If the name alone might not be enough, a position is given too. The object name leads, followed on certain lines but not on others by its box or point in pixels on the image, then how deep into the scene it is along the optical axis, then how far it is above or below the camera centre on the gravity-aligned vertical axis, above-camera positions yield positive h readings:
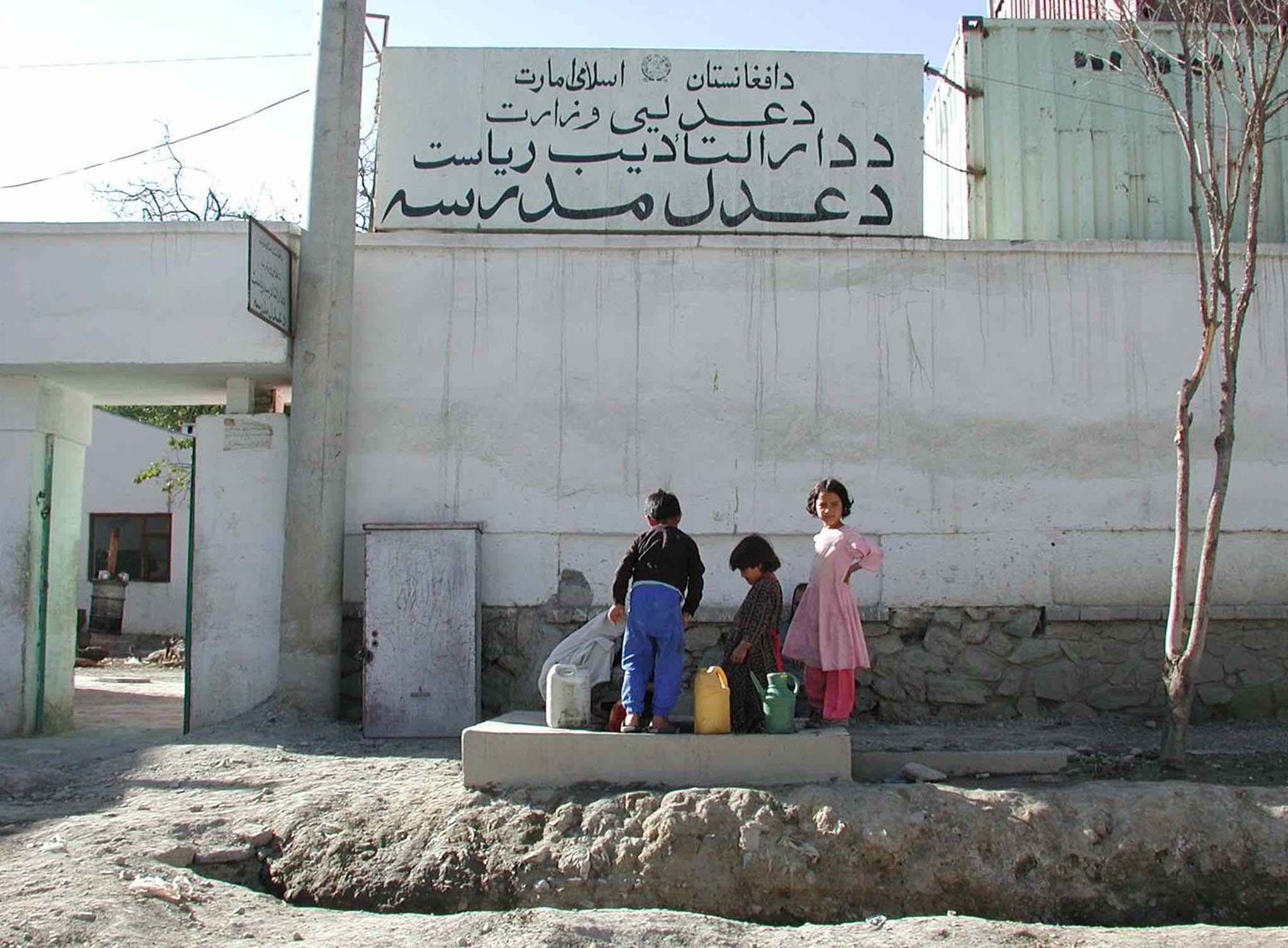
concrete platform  5.30 -0.84
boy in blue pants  5.52 -0.19
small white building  19.17 +0.78
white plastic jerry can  5.57 -0.61
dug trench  4.81 -1.18
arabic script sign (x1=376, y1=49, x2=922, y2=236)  8.15 +3.06
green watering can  5.44 -0.61
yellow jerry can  5.43 -0.61
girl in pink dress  5.95 -0.16
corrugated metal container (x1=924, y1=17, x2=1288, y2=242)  8.48 +3.18
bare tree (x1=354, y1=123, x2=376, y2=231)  16.94 +5.63
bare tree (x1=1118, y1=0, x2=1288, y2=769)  5.69 +1.40
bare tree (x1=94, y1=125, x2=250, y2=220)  16.53 +5.26
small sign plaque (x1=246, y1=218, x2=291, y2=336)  6.75 +1.74
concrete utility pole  7.09 +0.77
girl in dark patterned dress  5.68 -0.29
